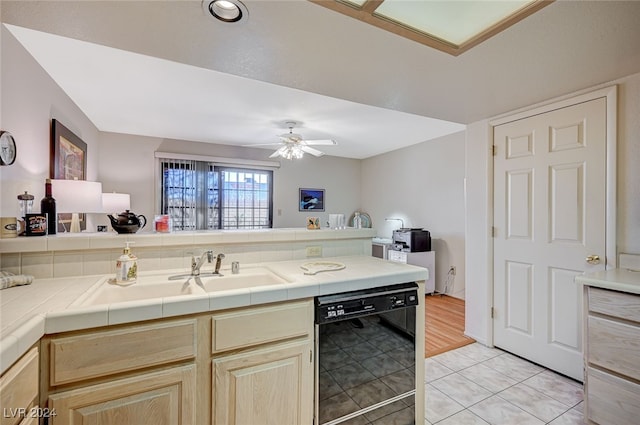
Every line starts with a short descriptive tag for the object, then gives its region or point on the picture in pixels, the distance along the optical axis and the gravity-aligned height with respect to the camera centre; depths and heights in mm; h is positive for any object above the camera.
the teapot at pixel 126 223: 1579 -64
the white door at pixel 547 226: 2027 -87
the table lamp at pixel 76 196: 1786 +102
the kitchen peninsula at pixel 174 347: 977 -535
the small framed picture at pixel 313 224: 2205 -85
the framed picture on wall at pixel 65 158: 2352 +511
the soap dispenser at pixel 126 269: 1402 -288
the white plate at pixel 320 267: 1670 -334
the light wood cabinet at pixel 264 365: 1215 -698
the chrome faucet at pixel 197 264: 1594 -292
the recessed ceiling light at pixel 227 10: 1189 +884
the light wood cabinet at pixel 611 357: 1438 -757
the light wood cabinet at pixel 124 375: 980 -613
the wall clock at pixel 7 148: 1576 +362
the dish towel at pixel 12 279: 1217 -308
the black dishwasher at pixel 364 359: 1414 -774
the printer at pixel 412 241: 4230 -406
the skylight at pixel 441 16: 1221 +921
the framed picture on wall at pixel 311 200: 5773 +278
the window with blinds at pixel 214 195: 4684 +302
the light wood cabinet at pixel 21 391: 759 -526
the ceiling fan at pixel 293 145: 3621 +877
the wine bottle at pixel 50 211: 1566 +0
